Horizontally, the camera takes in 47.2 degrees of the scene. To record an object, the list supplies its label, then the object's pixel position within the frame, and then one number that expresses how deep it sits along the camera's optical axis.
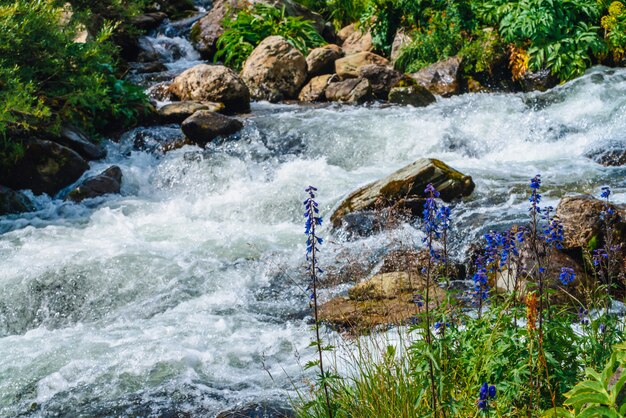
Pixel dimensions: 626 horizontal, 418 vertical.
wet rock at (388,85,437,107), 11.88
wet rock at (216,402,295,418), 4.43
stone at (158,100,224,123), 11.46
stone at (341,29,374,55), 15.20
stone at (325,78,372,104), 12.33
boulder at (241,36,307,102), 12.98
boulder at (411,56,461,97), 12.45
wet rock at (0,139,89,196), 9.34
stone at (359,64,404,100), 12.52
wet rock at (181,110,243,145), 10.68
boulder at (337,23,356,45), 16.28
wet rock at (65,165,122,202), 9.20
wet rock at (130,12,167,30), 16.95
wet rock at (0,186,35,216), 8.84
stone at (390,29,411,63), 14.01
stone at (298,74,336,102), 12.84
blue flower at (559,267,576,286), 3.16
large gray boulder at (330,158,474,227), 7.64
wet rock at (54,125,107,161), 10.12
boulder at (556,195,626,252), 6.03
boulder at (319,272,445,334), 5.05
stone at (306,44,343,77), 13.41
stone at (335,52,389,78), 13.12
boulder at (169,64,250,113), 11.99
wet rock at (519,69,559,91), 12.03
